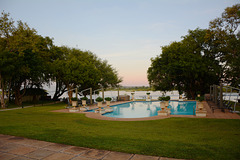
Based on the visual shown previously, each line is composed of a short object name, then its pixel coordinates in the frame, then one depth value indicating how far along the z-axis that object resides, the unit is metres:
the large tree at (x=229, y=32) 21.33
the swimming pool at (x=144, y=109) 18.12
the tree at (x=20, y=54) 19.94
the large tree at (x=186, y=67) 26.45
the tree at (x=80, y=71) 24.52
